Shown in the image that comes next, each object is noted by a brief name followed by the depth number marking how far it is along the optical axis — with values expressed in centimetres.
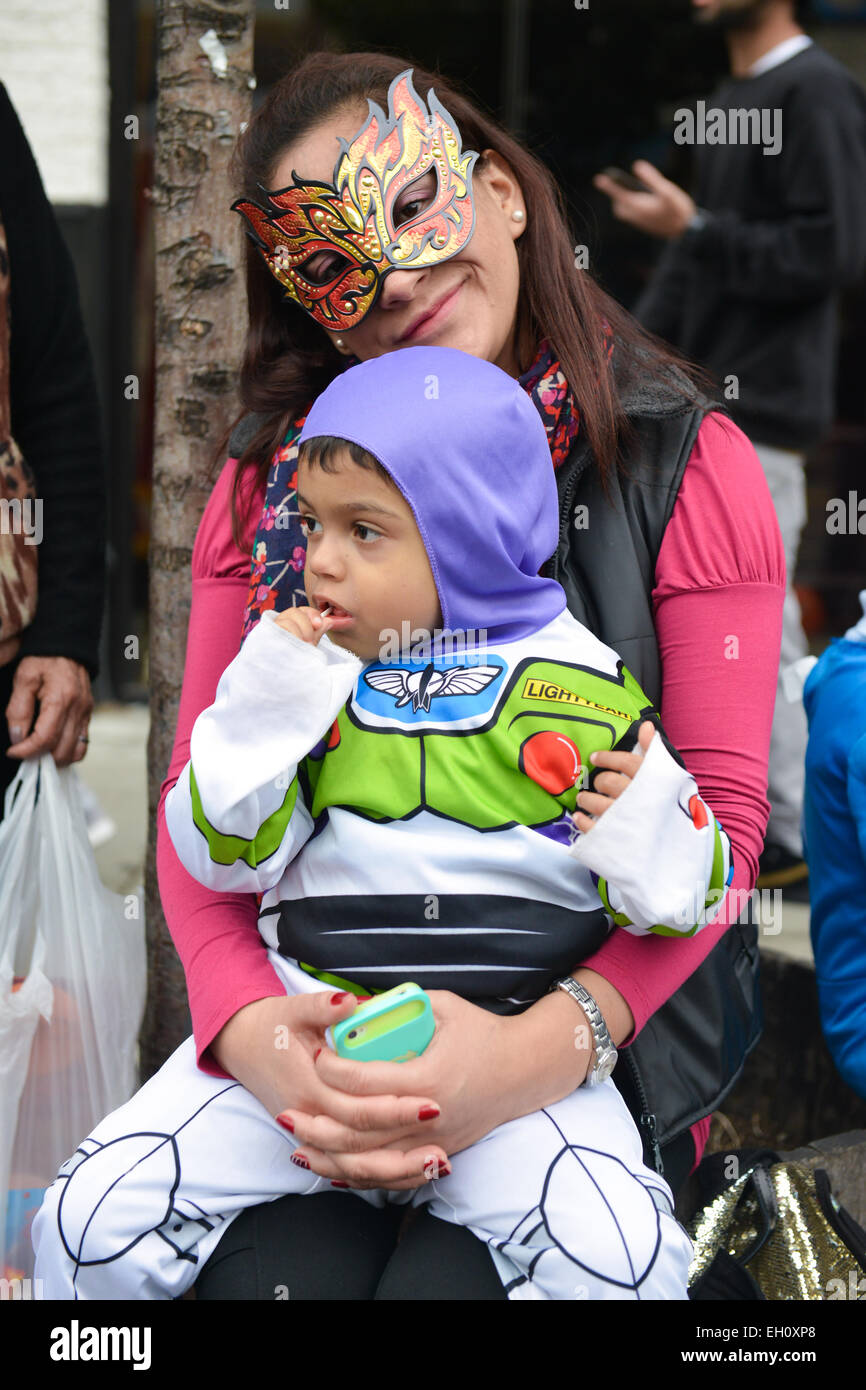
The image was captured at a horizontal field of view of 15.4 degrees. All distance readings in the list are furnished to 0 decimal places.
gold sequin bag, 237
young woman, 227
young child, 211
